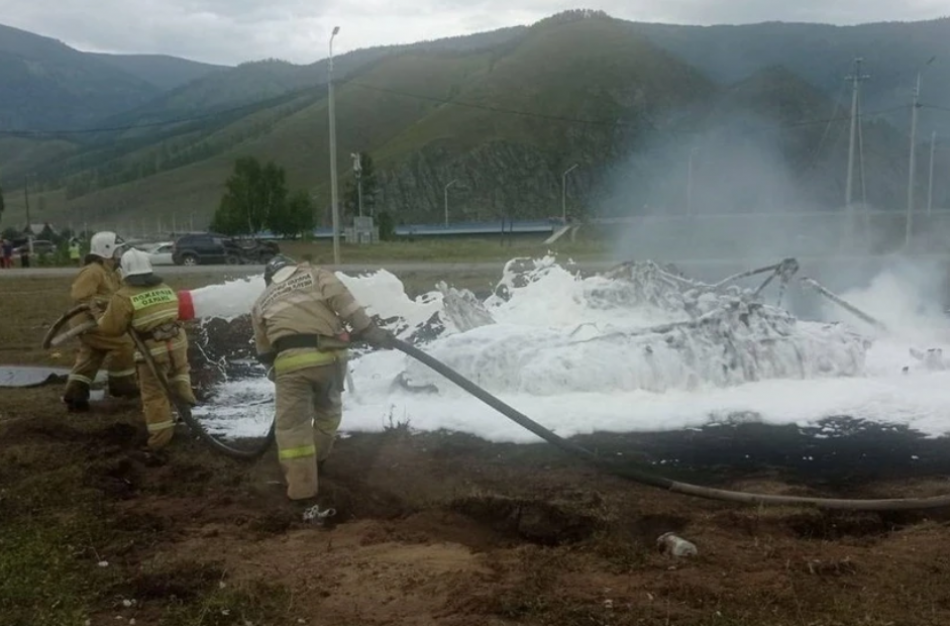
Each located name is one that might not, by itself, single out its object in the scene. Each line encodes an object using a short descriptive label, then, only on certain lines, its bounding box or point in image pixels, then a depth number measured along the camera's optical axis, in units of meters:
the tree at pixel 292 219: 65.06
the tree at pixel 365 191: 67.52
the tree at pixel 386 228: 66.62
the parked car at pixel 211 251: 42.72
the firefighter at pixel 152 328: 8.22
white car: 44.34
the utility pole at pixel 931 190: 43.72
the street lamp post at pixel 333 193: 31.56
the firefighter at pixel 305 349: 6.47
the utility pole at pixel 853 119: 35.06
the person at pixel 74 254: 43.98
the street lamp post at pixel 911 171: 35.59
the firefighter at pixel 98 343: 9.61
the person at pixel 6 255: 42.47
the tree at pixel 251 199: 64.75
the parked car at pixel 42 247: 60.59
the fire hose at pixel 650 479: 6.23
